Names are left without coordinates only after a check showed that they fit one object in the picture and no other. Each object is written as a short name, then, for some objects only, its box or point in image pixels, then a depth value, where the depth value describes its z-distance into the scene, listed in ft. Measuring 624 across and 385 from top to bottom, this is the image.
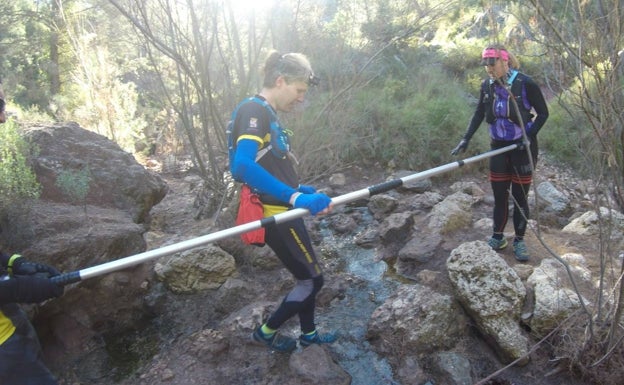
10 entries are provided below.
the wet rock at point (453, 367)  9.50
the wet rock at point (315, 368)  9.29
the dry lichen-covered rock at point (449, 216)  16.44
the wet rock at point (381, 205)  20.42
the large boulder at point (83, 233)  10.57
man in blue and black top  7.84
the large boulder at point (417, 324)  10.43
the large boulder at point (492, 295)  10.07
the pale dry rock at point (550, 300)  10.22
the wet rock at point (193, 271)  13.16
